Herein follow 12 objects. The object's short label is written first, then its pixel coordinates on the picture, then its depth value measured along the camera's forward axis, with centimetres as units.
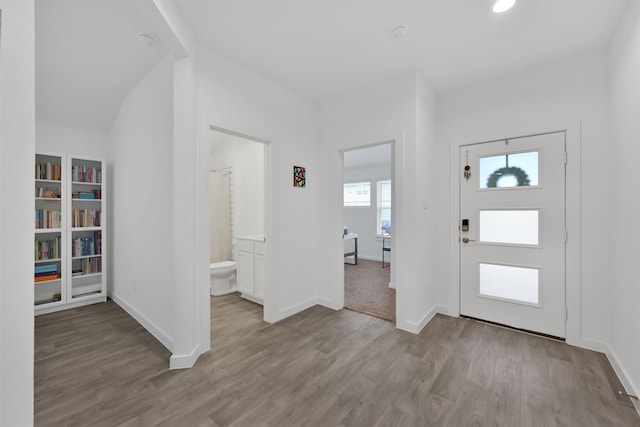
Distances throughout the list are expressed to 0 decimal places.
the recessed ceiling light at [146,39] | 228
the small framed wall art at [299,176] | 315
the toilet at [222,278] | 379
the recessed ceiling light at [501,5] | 182
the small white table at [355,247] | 616
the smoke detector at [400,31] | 209
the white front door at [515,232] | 256
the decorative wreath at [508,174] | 271
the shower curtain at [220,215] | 445
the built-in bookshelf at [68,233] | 323
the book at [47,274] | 316
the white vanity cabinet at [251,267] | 337
